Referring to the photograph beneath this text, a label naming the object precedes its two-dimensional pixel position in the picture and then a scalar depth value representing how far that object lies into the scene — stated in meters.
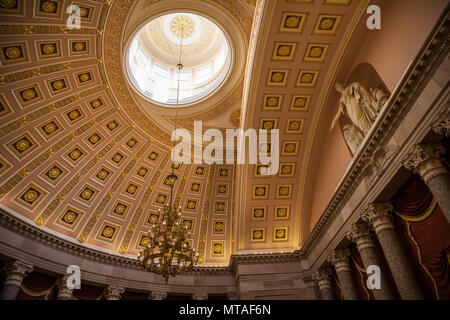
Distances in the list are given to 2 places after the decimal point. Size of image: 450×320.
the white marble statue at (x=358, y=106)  7.81
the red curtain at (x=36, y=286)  9.77
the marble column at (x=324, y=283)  10.05
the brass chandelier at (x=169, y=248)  7.42
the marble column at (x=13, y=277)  8.98
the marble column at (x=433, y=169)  5.39
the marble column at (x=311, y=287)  10.81
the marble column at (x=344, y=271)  8.59
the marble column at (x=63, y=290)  10.22
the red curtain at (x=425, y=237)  5.90
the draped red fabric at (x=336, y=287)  9.77
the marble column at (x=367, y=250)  7.10
